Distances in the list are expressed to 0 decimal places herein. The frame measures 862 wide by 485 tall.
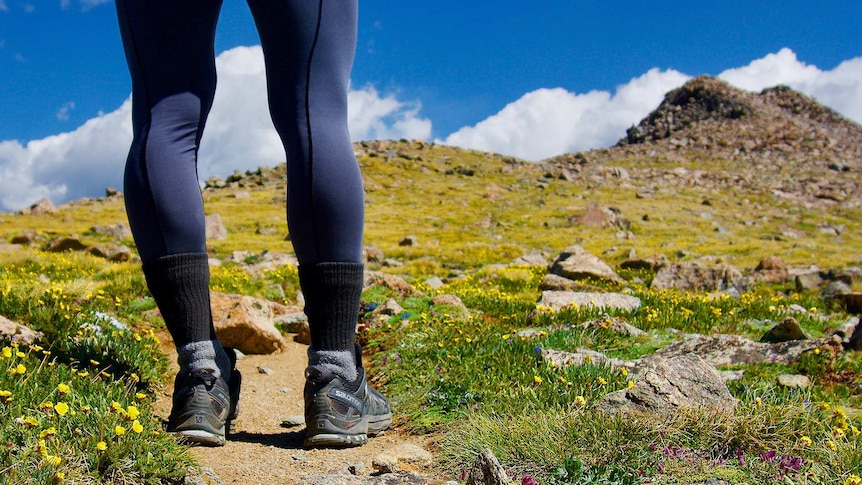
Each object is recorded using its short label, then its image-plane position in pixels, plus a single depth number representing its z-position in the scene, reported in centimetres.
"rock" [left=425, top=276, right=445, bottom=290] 1179
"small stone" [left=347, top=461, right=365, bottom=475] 250
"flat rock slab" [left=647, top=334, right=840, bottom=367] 475
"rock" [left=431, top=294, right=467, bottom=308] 686
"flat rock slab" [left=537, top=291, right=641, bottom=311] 693
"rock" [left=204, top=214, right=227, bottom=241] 3118
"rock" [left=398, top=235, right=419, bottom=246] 2809
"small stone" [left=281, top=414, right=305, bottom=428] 347
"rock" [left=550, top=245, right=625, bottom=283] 1242
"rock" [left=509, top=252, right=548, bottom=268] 1928
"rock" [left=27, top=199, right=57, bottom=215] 4611
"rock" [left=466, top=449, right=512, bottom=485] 206
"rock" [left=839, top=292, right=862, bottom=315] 844
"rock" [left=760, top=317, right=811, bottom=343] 552
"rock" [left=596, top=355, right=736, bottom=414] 278
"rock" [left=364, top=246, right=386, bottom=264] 1975
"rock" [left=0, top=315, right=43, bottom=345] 356
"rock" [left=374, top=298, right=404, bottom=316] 631
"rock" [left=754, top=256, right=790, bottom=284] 1429
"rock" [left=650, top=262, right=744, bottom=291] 1220
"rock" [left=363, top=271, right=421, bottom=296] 801
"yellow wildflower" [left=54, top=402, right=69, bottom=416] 216
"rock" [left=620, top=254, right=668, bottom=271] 1546
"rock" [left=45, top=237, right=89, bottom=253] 1742
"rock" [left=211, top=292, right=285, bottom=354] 535
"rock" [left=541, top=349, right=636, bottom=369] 389
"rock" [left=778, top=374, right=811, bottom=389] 403
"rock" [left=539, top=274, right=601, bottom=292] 1019
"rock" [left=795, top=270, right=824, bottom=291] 1273
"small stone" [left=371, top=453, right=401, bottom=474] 245
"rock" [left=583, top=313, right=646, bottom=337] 522
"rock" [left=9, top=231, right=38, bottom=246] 2052
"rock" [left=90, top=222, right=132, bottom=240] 2742
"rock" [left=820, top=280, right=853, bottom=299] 1038
